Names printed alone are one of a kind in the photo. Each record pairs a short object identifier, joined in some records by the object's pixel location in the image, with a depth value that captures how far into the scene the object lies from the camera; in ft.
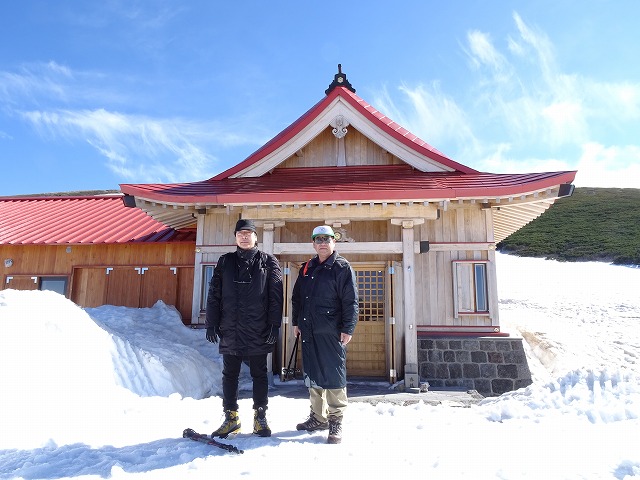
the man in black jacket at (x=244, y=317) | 11.84
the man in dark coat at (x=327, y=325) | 11.78
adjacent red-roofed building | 32.01
